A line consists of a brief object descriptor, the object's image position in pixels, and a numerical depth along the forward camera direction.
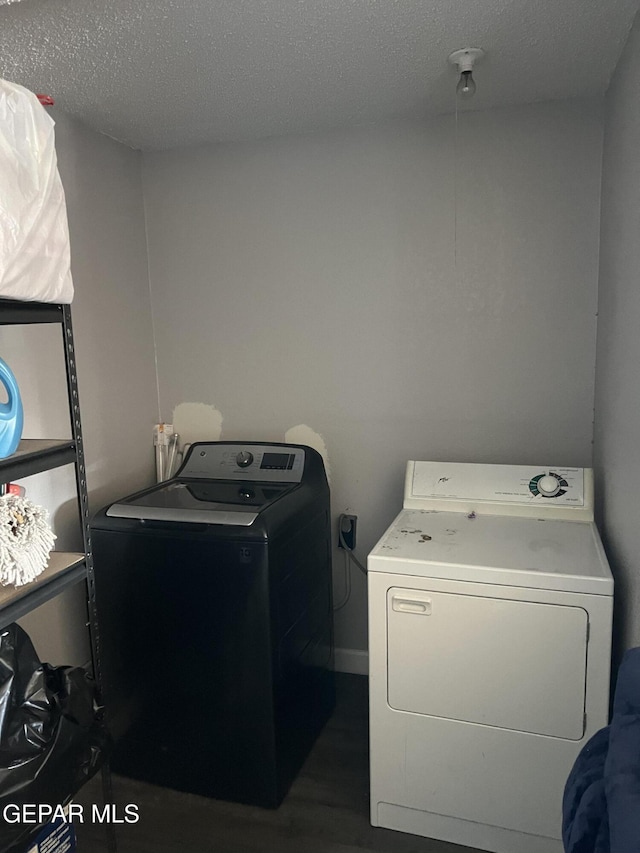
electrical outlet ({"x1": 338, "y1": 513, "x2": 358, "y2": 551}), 2.41
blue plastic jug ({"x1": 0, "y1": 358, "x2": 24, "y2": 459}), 1.33
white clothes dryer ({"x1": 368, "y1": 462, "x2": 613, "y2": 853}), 1.52
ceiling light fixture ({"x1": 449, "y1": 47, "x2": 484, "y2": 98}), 1.67
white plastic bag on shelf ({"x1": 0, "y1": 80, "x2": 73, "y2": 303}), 1.26
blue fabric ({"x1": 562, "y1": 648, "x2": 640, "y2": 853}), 0.66
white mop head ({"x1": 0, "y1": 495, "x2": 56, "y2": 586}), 1.35
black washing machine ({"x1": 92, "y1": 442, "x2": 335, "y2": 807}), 1.73
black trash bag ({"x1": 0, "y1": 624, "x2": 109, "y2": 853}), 1.35
